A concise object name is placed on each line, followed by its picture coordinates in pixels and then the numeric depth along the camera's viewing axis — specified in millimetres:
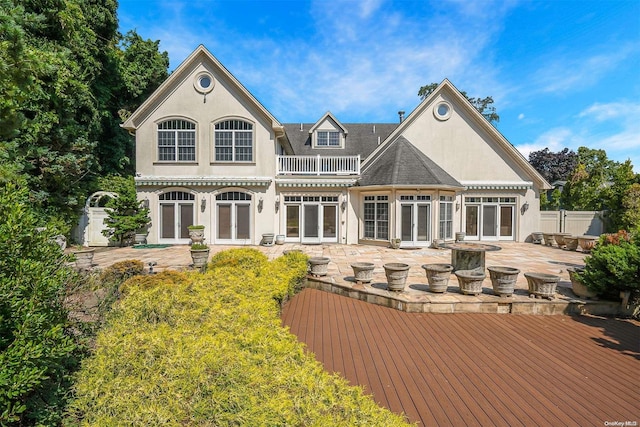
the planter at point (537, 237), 18391
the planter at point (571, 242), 15980
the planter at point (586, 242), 15268
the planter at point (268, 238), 17312
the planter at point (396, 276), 7867
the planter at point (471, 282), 7750
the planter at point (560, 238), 16756
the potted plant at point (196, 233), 16672
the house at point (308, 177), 17109
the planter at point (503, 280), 7484
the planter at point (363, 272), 8711
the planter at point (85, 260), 10574
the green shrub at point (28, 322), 2305
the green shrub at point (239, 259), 8248
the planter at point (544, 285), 7441
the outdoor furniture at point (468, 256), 9520
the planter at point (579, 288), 7566
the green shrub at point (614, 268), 6840
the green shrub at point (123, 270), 7832
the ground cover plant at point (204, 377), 2328
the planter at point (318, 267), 9648
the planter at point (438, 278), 7855
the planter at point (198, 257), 11531
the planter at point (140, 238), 17219
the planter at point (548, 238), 17650
